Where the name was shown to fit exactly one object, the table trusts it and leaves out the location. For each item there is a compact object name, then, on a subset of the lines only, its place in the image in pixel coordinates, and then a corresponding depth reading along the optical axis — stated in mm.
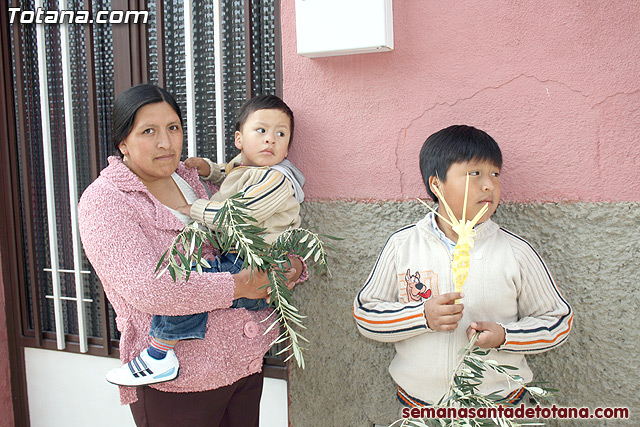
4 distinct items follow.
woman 1784
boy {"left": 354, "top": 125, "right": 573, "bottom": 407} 1815
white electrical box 2178
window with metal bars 2719
